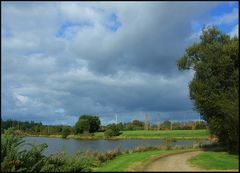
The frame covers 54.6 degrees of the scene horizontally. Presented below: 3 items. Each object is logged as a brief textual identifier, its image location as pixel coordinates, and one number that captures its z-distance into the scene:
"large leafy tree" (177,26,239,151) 17.15
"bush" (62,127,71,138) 72.10
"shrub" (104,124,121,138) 61.55
